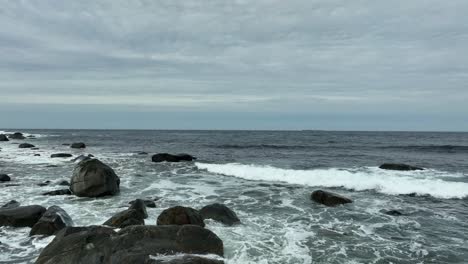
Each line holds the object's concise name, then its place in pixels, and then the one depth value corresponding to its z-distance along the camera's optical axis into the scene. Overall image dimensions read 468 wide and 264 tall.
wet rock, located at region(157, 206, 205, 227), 11.55
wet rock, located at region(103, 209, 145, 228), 11.30
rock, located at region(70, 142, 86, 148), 52.69
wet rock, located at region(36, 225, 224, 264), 8.32
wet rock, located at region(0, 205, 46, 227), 12.08
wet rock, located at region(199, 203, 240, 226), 13.09
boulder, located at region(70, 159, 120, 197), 17.23
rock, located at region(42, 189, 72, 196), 17.66
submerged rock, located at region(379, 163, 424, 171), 27.95
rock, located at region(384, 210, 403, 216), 15.04
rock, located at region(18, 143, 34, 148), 50.06
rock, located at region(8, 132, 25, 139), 79.78
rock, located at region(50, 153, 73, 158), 37.09
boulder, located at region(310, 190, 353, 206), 16.53
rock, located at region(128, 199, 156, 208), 15.29
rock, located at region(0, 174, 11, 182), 21.56
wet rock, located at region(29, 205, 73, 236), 11.21
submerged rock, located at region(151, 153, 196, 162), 34.38
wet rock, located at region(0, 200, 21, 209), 13.75
